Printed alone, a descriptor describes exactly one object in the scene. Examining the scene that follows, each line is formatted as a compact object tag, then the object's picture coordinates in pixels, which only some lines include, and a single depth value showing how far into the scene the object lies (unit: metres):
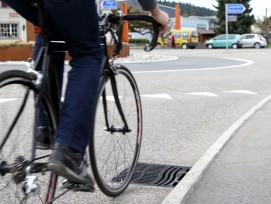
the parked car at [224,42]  52.09
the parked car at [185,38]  56.03
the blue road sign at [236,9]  51.31
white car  51.69
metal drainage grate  4.11
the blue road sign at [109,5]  30.11
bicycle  2.40
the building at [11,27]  53.28
